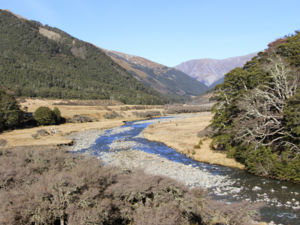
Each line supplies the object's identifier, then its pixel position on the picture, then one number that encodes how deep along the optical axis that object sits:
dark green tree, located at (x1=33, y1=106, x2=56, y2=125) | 72.50
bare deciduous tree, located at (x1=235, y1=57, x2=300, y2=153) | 23.73
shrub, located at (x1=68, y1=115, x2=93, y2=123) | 86.03
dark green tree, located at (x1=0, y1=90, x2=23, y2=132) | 62.08
